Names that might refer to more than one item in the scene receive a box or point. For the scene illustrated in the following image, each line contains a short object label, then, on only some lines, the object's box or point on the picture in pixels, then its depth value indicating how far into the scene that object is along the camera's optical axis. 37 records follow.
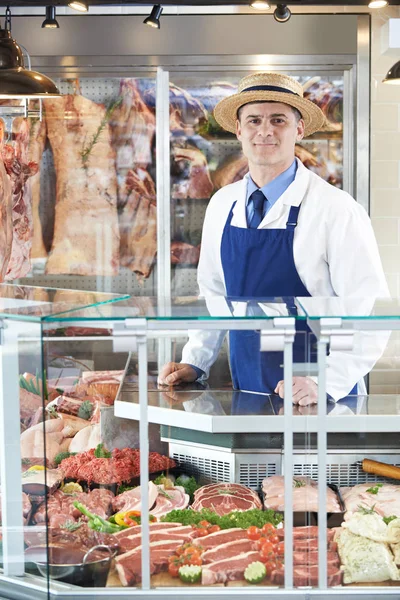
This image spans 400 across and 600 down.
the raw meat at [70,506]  1.96
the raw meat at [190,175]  5.32
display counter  1.92
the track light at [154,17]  4.43
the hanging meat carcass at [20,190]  5.27
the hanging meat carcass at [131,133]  5.28
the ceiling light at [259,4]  3.84
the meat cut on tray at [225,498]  2.16
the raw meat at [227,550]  1.95
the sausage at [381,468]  2.26
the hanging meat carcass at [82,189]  5.29
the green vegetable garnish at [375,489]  2.24
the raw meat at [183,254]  5.39
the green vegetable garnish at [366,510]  2.14
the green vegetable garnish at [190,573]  1.92
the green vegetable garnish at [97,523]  2.04
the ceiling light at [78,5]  3.85
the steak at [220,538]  2.00
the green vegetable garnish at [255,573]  1.92
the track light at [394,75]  3.70
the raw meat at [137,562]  1.93
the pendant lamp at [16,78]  3.40
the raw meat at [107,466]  2.11
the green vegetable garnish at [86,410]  2.14
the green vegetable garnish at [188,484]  2.24
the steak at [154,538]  1.98
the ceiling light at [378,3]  3.82
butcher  3.41
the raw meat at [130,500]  2.09
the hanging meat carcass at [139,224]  5.34
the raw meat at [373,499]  2.16
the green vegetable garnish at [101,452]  2.16
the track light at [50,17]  4.39
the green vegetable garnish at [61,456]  2.08
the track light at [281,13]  4.22
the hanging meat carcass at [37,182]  5.29
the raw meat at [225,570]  1.92
